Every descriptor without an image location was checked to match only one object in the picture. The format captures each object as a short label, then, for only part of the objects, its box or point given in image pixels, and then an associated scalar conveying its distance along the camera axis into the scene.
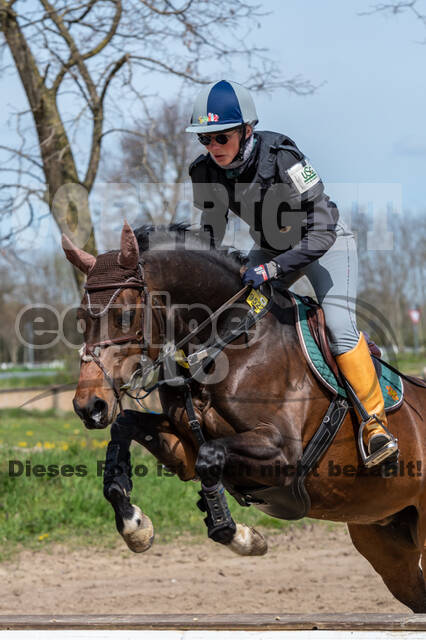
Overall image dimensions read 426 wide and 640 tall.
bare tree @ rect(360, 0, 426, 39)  13.83
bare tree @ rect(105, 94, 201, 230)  17.72
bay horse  6.05
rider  6.73
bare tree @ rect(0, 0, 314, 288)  16.80
